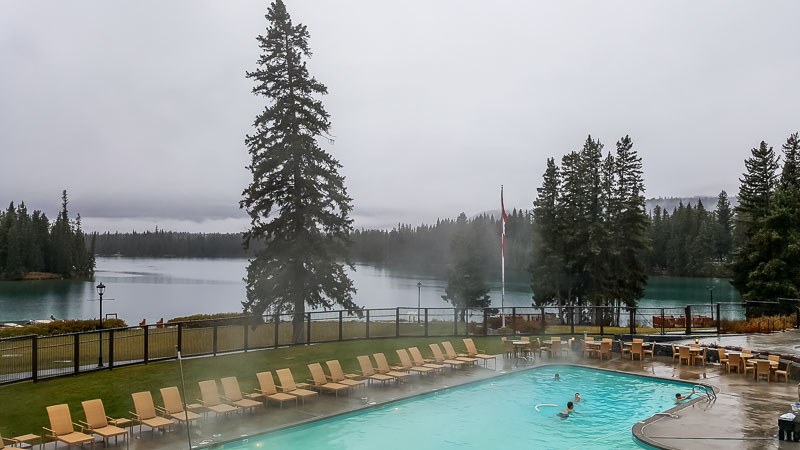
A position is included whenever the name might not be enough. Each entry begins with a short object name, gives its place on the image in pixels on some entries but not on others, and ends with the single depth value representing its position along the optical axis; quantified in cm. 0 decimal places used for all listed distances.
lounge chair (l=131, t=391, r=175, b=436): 1488
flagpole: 3450
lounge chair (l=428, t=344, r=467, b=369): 2362
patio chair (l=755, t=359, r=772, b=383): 2177
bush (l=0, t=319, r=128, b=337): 3741
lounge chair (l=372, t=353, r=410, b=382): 2148
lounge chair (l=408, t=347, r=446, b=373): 2301
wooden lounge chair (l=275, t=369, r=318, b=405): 1831
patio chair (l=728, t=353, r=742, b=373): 2297
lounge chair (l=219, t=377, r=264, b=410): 1706
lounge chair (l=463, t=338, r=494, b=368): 2454
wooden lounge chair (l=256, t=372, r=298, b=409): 1778
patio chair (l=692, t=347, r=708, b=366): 2488
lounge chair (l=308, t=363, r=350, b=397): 1916
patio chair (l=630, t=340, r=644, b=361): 2617
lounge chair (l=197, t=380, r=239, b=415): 1627
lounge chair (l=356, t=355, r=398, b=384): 2078
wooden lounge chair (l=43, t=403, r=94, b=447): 1349
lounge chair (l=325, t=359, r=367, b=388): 1986
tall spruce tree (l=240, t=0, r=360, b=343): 2855
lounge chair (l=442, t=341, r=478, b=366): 2414
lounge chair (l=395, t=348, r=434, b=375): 2233
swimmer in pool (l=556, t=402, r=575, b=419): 1856
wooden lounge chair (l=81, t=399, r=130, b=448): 1398
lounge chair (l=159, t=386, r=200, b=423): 1542
